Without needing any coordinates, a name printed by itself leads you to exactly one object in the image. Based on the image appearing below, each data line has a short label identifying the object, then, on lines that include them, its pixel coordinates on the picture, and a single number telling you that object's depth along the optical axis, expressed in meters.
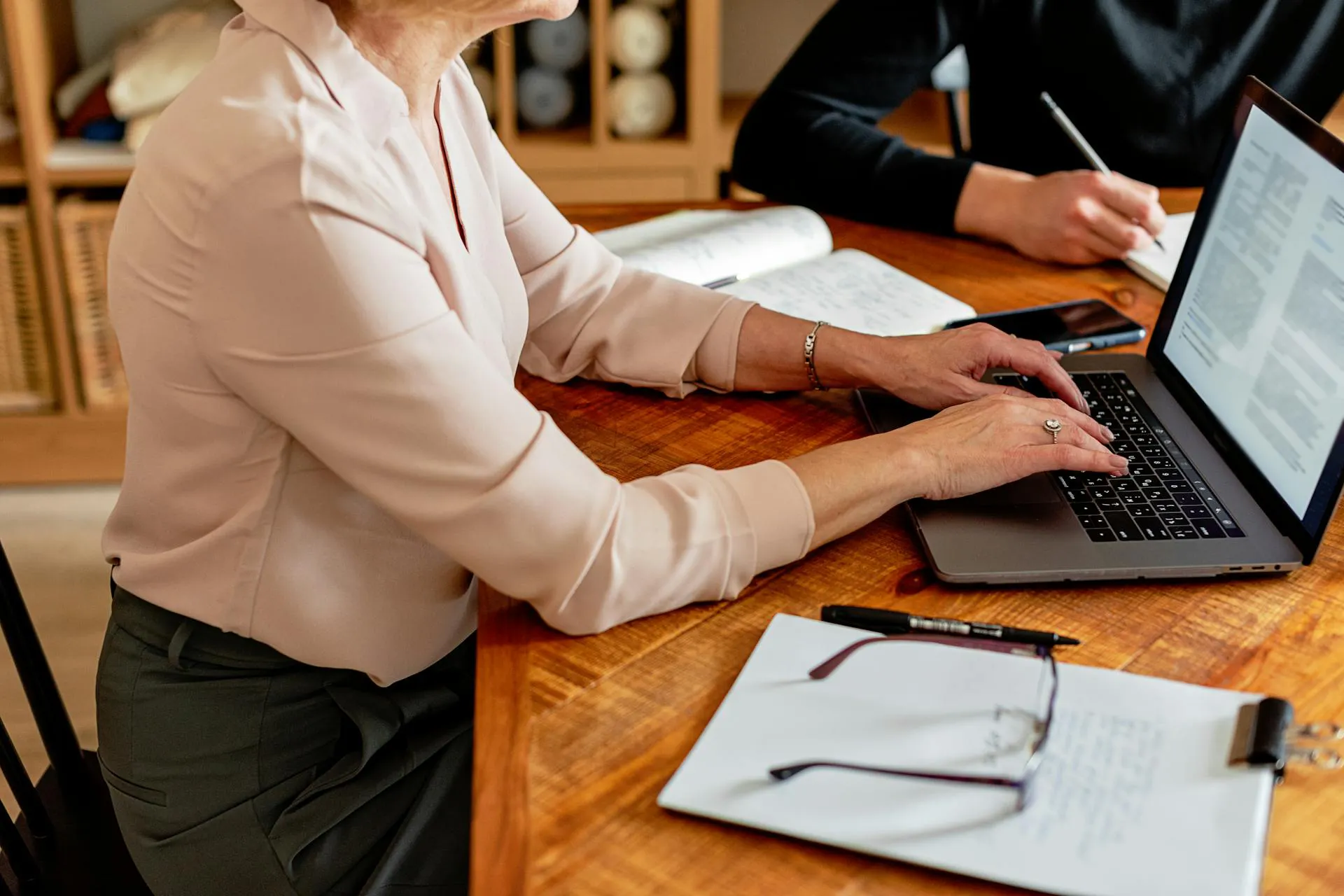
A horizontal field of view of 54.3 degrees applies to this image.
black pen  0.85
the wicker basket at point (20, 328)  2.55
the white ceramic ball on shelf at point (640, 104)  2.62
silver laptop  0.93
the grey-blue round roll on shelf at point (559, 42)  2.58
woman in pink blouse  0.82
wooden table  0.69
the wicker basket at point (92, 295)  2.53
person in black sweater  1.72
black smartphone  1.30
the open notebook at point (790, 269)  1.36
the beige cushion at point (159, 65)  2.47
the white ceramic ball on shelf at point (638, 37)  2.57
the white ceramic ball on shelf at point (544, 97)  2.64
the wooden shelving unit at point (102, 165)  2.50
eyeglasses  0.72
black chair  1.09
